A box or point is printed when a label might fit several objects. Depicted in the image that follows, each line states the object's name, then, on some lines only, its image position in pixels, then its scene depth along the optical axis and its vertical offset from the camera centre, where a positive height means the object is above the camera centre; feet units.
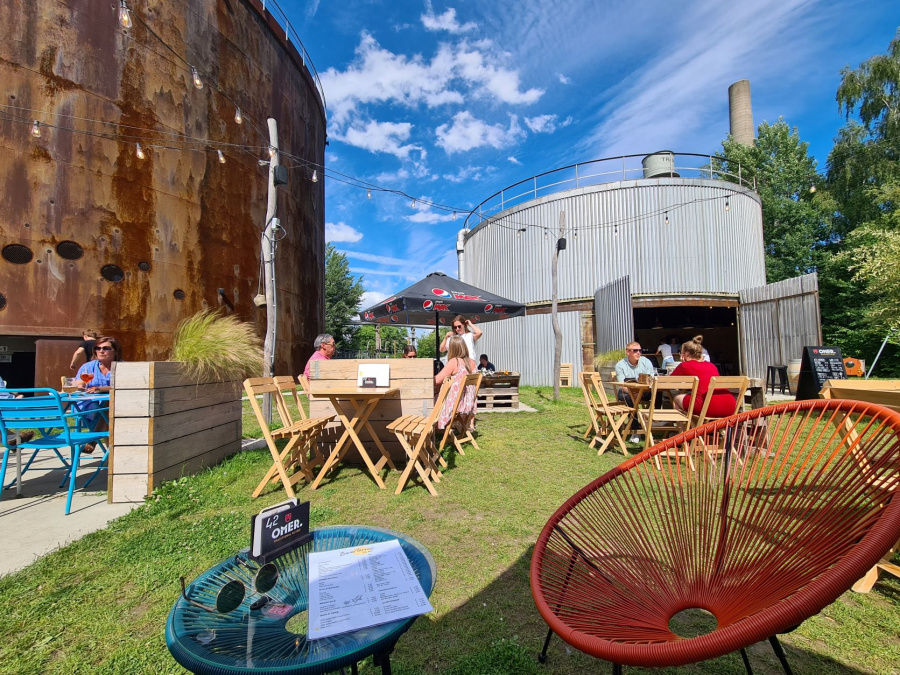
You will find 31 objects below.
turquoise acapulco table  3.00 -2.23
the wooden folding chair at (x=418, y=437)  11.43 -2.35
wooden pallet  27.99 -3.00
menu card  3.36 -2.09
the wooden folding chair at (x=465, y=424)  16.72 -3.02
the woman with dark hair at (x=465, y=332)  21.17 +1.17
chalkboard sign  24.71 -1.21
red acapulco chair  3.14 -2.06
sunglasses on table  3.65 -2.13
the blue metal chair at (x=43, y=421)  10.02 -1.52
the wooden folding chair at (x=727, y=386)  12.97 -1.13
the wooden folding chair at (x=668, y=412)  13.65 -2.22
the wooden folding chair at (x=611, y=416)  15.65 -2.52
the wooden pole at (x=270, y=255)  24.81 +6.64
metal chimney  84.79 +48.19
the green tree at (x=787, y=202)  67.56 +24.15
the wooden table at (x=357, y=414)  11.96 -1.74
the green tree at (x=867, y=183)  45.44 +21.95
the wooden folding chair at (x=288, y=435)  11.28 -2.37
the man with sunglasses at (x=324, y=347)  17.97 +0.36
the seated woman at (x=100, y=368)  15.11 -0.36
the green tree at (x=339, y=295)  114.83 +17.17
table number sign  4.00 -1.78
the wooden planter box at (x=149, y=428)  11.04 -1.93
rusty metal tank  22.45 +11.74
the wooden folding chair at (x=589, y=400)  16.89 -1.98
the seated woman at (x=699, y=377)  14.11 -0.89
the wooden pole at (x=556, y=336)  33.73 +1.34
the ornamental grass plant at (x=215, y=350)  13.29 +0.22
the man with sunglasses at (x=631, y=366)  18.66 -0.66
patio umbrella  22.12 +2.90
